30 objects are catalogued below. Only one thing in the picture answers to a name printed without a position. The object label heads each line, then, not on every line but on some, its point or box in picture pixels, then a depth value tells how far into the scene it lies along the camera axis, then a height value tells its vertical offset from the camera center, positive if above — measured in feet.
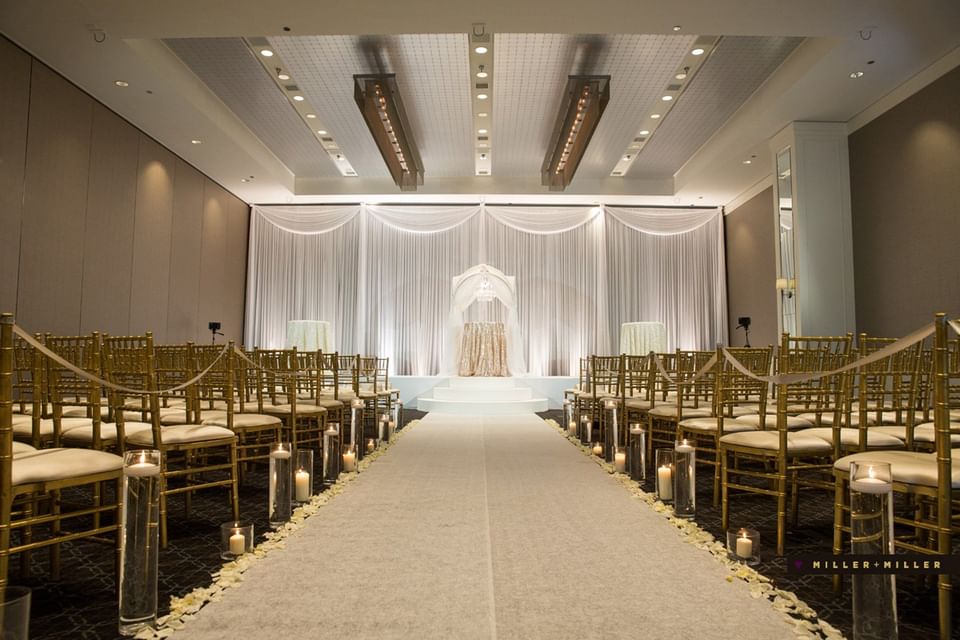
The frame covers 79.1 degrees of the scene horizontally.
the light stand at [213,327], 32.72 +1.61
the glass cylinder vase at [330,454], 13.19 -2.24
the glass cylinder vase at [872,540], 5.58 -1.84
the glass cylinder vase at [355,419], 15.47 -1.73
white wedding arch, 35.01 +3.55
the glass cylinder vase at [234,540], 8.21 -2.63
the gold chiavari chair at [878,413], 8.23 -0.87
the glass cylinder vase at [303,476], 11.18 -2.31
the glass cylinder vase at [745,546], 7.93 -2.59
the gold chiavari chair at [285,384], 13.66 -0.72
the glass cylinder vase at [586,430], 18.44 -2.43
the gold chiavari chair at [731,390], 10.80 -0.62
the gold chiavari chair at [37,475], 5.96 -1.32
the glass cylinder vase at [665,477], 11.47 -2.38
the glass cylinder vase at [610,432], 15.10 -2.03
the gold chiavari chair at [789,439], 8.63 -1.27
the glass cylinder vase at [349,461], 14.35 -2.60
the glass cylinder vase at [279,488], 9.93 -2.29
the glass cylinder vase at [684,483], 10.14 -2.26
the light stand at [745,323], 35.23 +2.03
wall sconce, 25.45 +3.18
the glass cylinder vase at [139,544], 6.07 -2.01
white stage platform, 30.07 -2.17
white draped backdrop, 40.52 +6.05
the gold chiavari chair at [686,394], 13.38 -0.93
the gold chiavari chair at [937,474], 5.88 -1.26
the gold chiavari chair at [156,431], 8.70 -1.23
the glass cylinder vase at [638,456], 13.32 -2.35
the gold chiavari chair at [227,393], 11.02 -0.77
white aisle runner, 6.06 -2.81
